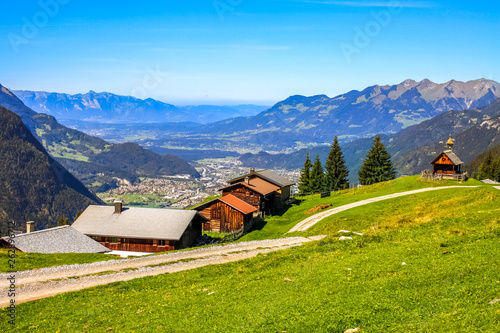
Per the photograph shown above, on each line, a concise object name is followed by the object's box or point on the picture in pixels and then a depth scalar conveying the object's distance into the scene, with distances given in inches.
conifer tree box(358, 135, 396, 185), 3705.7
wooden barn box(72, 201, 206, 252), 2068.2
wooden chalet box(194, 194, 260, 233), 2434.8
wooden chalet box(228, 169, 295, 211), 2952.8
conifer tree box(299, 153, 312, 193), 4074.8
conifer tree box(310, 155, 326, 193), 3991.1
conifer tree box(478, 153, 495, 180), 4731.8
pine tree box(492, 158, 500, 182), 4596.5
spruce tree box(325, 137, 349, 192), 4089.6
